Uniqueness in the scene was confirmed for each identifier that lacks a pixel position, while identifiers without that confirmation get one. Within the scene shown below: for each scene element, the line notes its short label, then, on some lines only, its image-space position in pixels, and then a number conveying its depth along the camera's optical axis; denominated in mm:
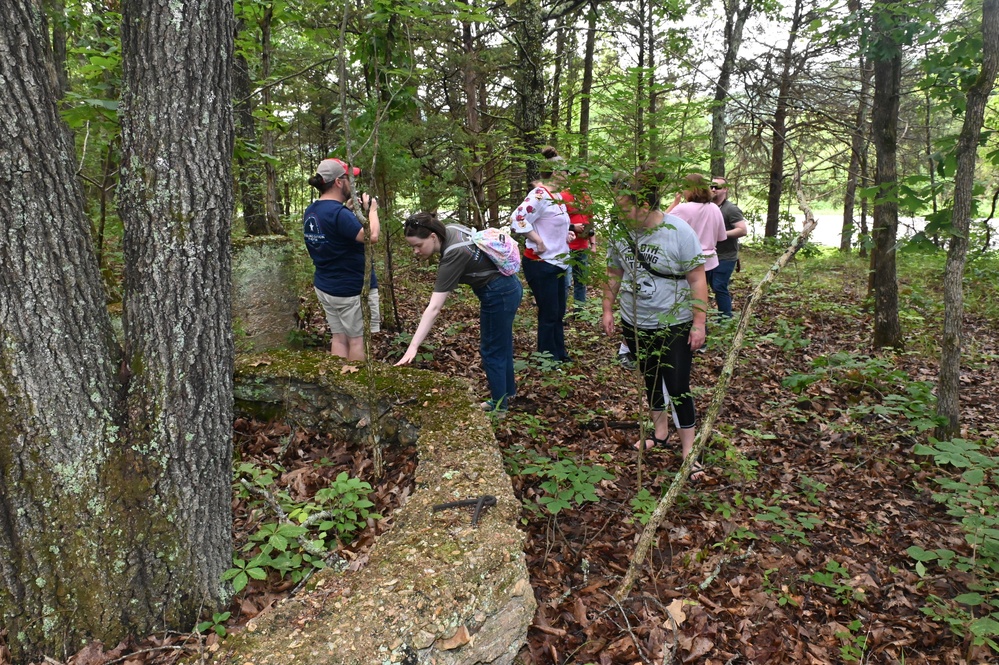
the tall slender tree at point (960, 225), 3805
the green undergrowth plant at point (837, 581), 3123
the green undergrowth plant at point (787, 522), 3529
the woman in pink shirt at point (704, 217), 5738
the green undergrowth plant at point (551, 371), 5234
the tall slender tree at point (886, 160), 4938
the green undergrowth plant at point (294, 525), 2684
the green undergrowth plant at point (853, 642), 2748
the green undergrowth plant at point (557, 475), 3242
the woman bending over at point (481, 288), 3963
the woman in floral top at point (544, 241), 5180
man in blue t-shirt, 4387
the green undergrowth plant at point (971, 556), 2846
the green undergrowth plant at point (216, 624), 2381
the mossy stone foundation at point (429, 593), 2025
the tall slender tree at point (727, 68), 10367
